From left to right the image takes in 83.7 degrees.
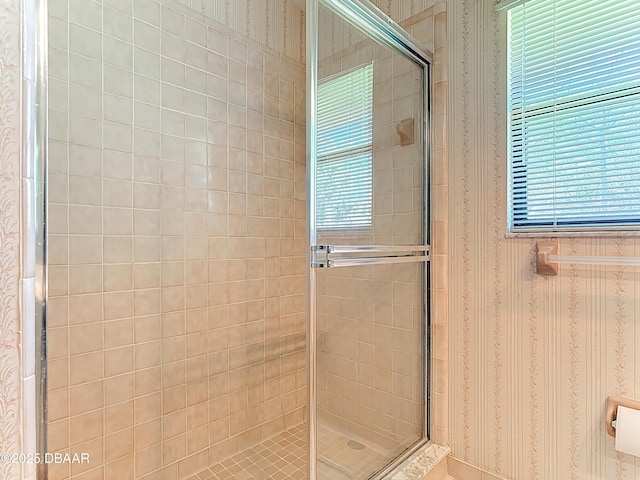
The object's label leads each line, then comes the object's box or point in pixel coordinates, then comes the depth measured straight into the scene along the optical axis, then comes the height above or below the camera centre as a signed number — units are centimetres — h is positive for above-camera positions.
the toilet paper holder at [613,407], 109 -53
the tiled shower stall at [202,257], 124 -8
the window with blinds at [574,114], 111 +41
